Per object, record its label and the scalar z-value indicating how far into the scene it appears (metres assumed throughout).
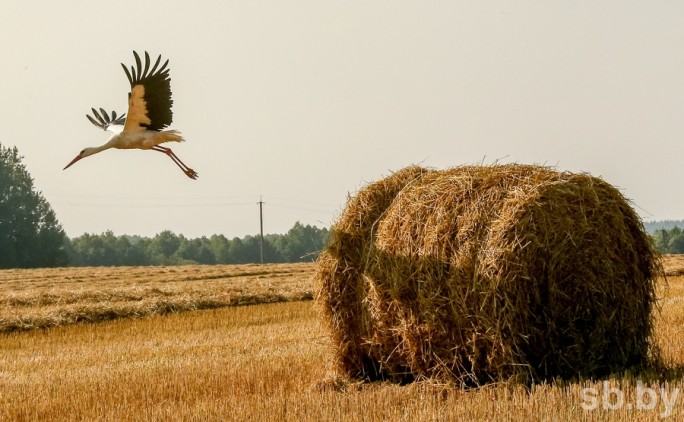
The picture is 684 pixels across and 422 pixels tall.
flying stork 17.73
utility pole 113.20
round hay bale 13.66
